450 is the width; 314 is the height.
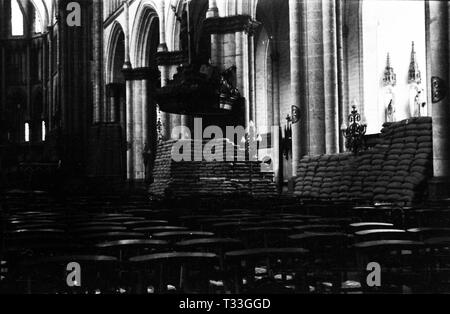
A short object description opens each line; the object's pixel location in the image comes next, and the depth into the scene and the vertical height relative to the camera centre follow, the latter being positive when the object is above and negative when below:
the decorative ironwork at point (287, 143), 29.50 +0.90
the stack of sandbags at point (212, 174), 19.50 -0.30
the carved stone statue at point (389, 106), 25.34 +2.11
